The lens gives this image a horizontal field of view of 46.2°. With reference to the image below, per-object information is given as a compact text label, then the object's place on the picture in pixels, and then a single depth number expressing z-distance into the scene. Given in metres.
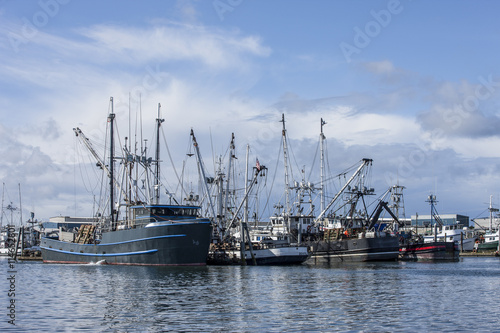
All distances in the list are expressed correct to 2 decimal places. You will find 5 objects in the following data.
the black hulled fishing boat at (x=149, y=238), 62.25
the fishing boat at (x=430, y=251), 90.31
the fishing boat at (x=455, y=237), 127.25
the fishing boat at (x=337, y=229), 80.44
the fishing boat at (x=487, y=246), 124.30
